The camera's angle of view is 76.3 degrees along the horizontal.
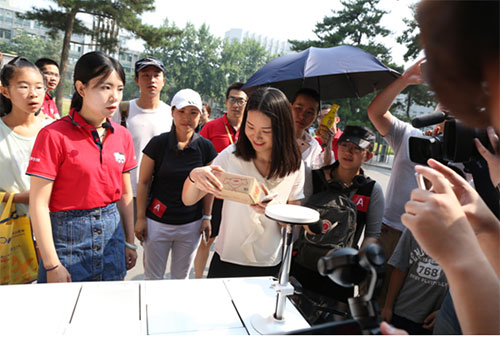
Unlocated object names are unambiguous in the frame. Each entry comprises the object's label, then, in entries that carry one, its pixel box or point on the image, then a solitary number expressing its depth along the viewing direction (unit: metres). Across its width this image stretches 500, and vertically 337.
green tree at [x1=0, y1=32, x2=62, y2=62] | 44.04
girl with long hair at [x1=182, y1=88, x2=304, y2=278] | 1.76
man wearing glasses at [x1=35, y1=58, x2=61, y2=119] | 3.66
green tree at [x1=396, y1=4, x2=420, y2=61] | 15.59
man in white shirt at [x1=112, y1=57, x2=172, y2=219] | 2.92
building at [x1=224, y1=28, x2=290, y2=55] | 109.19
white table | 1.06
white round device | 1.05
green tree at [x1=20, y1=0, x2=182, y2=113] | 13.01
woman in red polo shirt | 1.50
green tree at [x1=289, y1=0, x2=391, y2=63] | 21.23
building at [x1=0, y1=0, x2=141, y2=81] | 54.59
